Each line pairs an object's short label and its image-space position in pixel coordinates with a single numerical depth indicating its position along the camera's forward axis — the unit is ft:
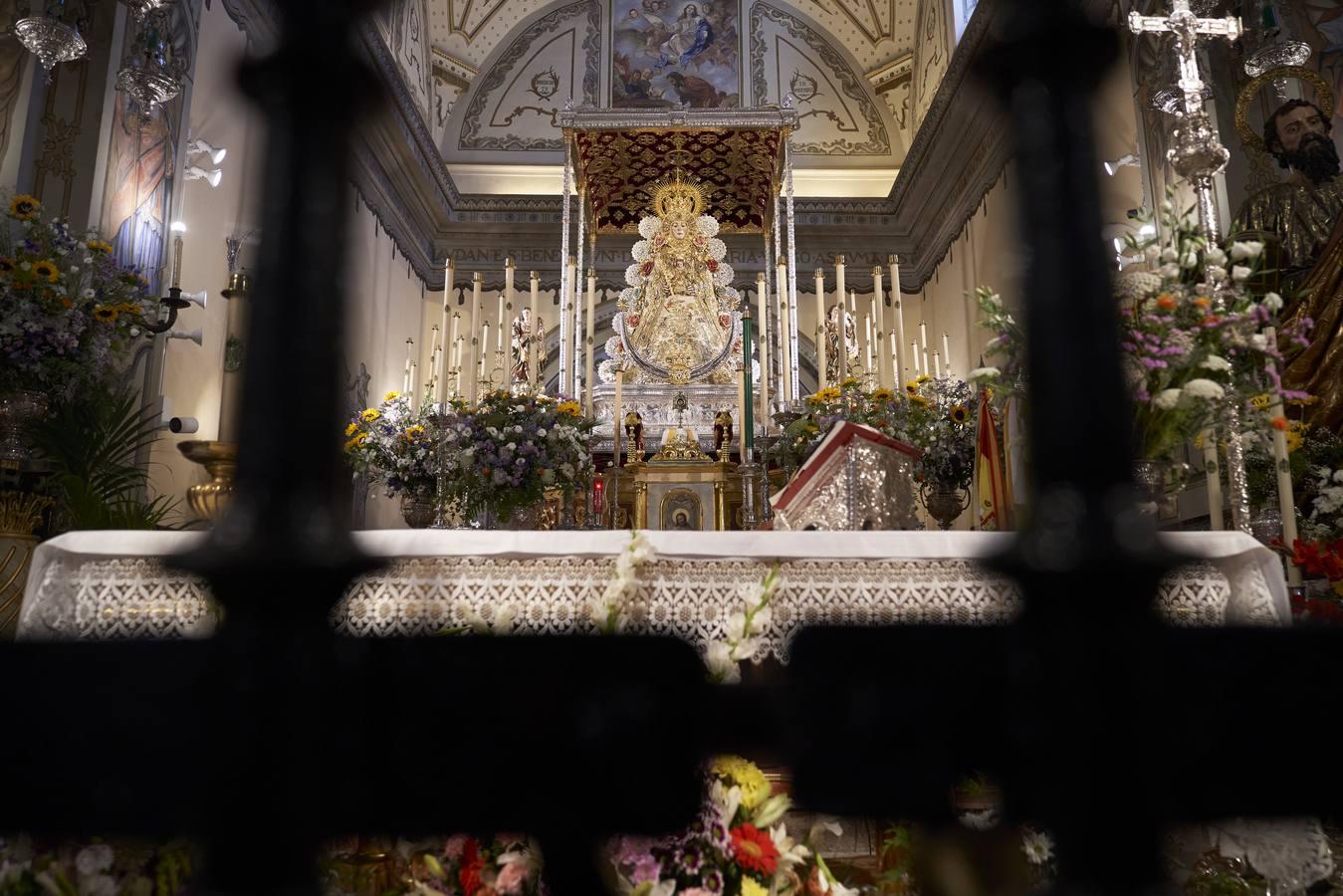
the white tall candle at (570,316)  18.36
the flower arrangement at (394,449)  10.94
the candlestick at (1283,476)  8.37
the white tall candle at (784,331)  16.63
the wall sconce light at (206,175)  18.16
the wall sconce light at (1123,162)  18.61
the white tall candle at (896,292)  13.12
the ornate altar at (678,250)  24.43
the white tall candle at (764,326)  14.64
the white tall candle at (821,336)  13.83
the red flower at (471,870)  4.57
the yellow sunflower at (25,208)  11.91
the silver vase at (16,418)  10.79
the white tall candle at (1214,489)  8.50
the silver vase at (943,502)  10.89
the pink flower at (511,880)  4.32
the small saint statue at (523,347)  18.10
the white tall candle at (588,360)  19.72
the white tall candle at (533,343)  17.69
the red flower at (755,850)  4.35
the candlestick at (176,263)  12.67
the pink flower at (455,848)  4.72
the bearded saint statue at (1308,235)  14.20
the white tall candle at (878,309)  13.55
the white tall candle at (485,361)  16.50
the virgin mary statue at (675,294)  25.49
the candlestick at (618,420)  10.76
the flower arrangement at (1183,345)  7.34
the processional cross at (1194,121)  9.54
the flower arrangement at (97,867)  3.77
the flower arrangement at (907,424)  10.73
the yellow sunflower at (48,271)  11.03
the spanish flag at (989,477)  9.09
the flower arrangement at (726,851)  4.39
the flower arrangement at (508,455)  9.88
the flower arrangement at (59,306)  10.85
